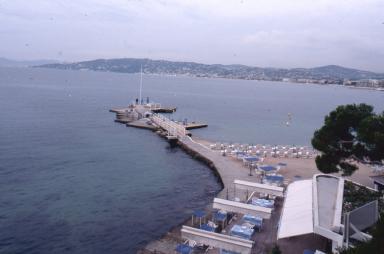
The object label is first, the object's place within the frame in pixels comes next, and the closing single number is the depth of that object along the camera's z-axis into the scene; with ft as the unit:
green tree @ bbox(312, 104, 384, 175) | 65.46
